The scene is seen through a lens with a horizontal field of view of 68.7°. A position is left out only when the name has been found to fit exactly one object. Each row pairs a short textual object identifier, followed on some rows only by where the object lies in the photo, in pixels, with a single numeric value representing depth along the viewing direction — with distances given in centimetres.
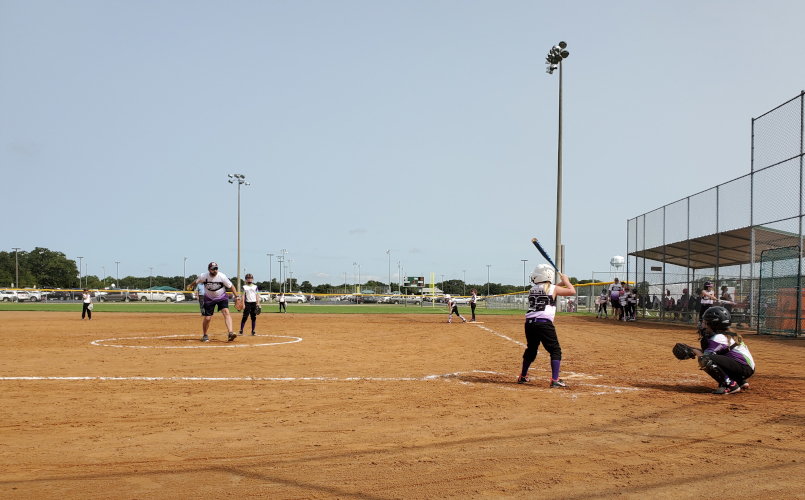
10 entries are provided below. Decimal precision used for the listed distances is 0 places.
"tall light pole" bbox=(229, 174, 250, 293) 5475
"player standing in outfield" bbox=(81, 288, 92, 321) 2702
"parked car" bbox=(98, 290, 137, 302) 8007
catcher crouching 801
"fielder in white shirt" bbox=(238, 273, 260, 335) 1667
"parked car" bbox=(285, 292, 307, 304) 8281
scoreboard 6444
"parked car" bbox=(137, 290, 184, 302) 8352
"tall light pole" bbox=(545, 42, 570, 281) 3161
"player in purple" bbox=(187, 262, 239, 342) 1489
